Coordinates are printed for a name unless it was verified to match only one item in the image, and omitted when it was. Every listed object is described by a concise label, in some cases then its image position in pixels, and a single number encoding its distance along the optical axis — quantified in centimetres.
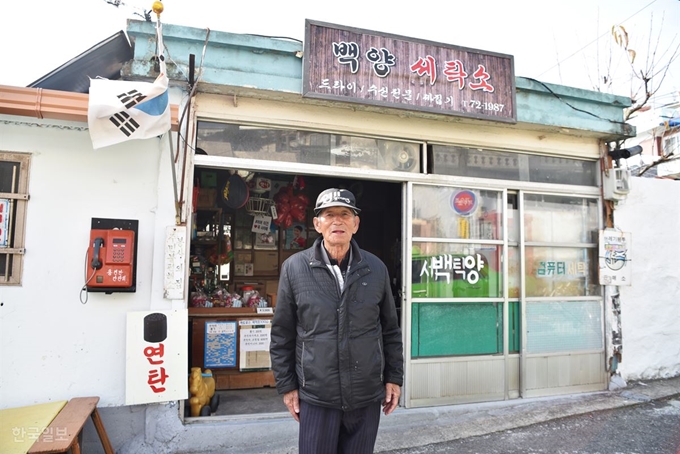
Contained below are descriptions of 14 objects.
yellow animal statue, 444
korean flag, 335
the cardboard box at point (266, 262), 750
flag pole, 321
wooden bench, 285
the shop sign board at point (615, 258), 566
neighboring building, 1085
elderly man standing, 246
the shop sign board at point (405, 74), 438
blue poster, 558
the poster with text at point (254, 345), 573
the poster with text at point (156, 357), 382
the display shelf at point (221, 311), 571
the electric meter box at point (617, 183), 568
